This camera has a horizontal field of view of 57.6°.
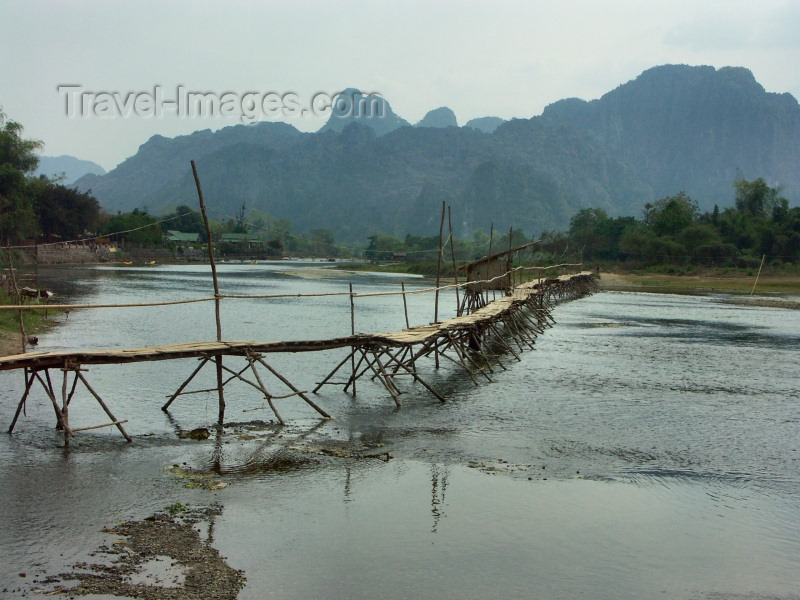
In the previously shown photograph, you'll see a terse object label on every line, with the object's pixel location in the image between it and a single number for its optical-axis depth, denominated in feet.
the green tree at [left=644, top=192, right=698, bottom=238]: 204.54
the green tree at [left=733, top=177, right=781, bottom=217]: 232.73
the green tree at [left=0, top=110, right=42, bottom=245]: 180.96
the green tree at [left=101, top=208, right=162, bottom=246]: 259.80
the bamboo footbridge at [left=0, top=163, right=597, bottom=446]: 32.71
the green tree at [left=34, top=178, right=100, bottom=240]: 217.77
